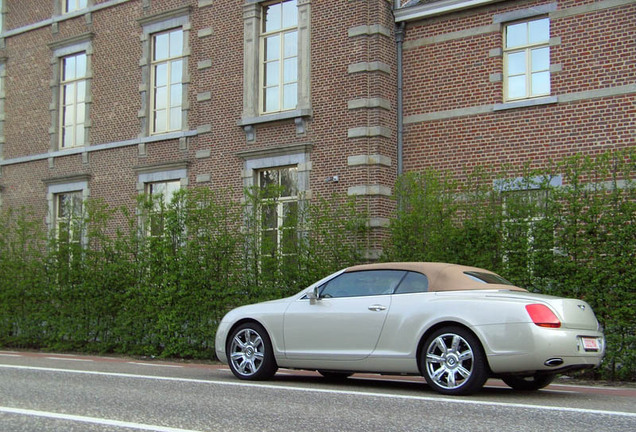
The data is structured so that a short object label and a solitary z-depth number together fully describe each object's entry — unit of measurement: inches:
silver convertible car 354.9
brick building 649.6
